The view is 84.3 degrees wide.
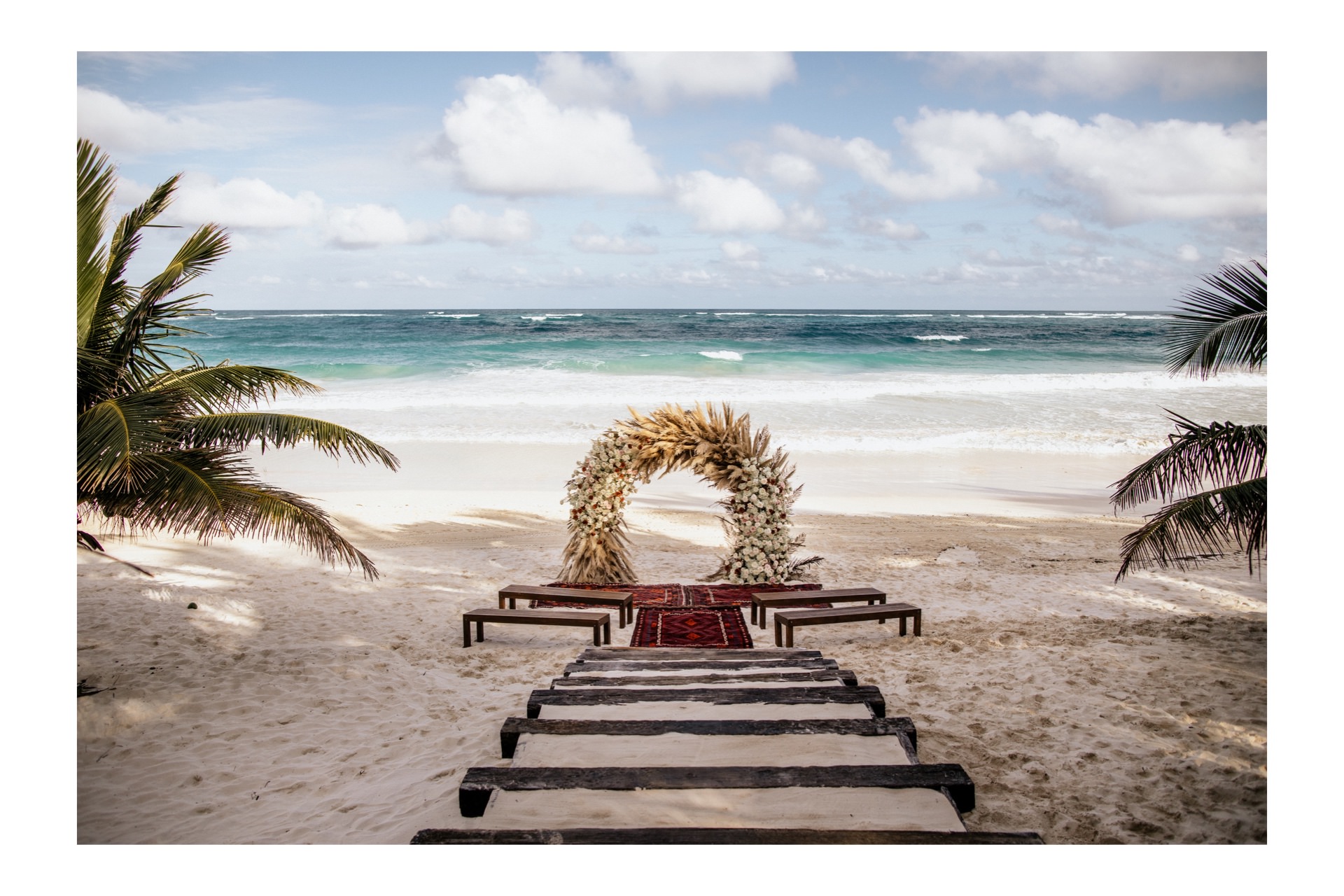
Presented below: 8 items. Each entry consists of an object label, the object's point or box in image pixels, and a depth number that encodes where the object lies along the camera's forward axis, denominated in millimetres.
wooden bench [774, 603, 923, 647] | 5445
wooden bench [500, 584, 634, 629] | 6129
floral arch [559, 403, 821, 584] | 6922
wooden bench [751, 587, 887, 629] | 6074
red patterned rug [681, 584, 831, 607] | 6461
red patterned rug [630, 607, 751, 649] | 5582
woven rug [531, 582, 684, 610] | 6520
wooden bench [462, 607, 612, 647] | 5629
